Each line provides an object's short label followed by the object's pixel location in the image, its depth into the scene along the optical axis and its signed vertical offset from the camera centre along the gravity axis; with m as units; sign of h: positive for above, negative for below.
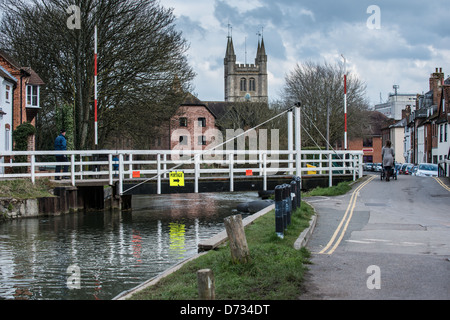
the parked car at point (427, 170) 50.93 -0.85
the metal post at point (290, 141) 25.52 +0.91
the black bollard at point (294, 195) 15.67 -0.94
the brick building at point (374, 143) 106.50 +3.36
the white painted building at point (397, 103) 127.50 +12.87
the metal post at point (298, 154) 24.55 +0.32
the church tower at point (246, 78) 141.75 +20.89
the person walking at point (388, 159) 27.92 +0.09
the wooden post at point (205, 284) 6.27 -1.34
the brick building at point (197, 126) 88.75 +5.66
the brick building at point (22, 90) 37.25 +4.97
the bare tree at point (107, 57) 35.47 +6.89
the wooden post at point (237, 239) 8.91 -1.21
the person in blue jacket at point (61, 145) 26.17 +0.83
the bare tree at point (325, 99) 61.97 +6.95
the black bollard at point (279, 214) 11.94 -1.11
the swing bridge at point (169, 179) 23.81 -0.74
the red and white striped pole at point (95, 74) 28.80 +4.47
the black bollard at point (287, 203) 12.85 -0.96
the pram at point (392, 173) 29.09 -0.66
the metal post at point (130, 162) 23.98 +0.01
